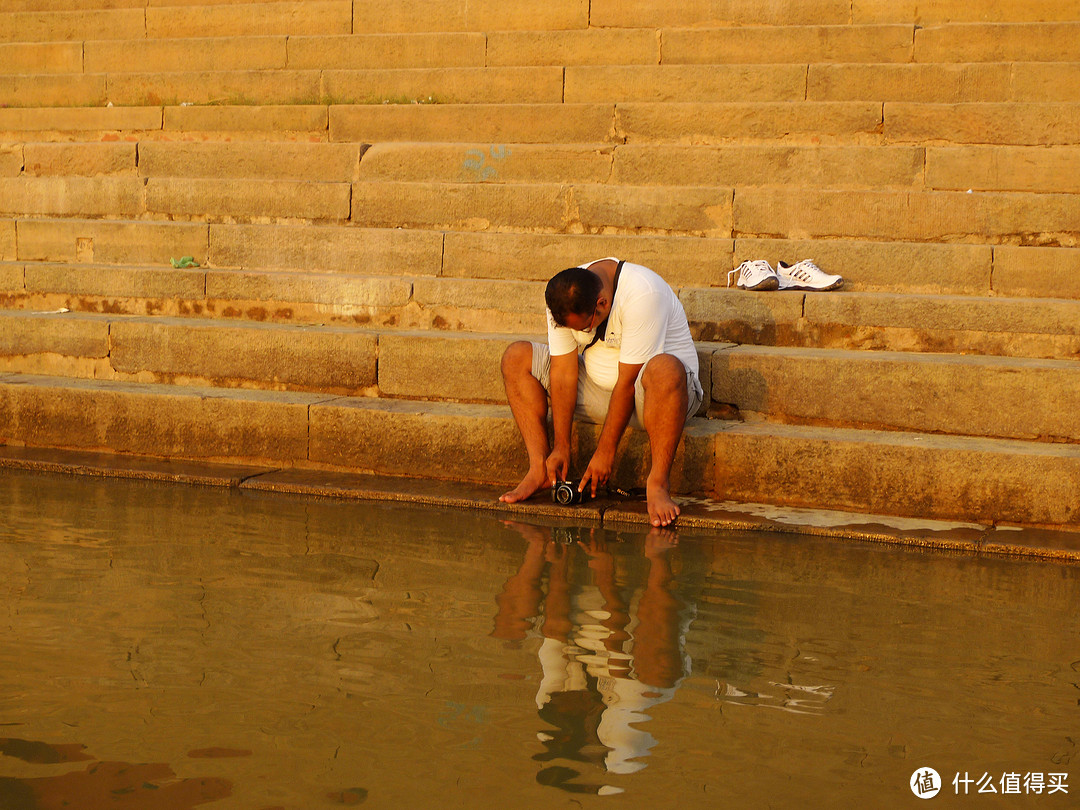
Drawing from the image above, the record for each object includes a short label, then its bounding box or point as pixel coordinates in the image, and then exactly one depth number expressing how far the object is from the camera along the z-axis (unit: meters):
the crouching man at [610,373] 4.78
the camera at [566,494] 4.91
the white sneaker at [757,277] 5.81
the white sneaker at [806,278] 5.86
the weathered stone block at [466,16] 8.27
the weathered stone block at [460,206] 6.80
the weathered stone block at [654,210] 6.55
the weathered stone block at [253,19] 8.83
